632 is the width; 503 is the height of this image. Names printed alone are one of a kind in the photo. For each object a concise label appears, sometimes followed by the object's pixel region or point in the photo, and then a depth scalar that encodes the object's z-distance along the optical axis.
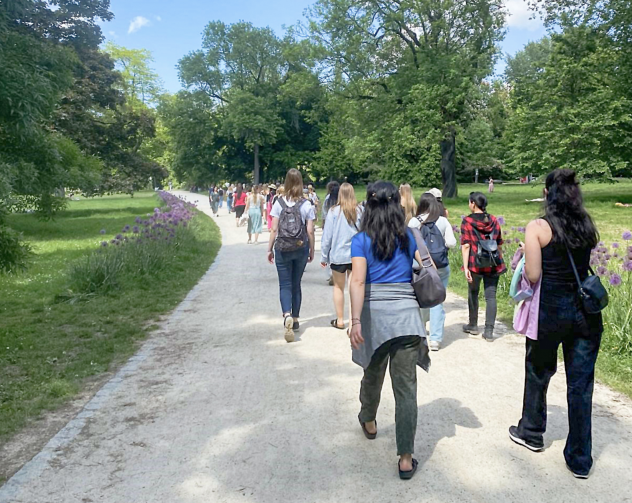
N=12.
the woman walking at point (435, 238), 6.10
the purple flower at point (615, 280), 5.90
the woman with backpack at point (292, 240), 6.75
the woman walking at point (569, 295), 3.45
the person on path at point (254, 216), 17.31
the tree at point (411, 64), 30.47
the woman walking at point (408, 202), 6.35
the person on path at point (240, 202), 23.81
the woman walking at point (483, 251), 6.34
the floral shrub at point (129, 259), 9.52
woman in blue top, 3.46
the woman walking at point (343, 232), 6.75
